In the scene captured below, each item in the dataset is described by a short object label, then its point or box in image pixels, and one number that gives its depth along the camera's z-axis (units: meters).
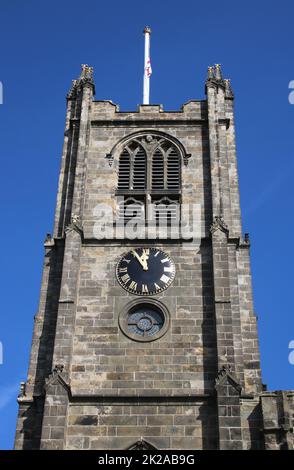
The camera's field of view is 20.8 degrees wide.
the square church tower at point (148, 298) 26.58
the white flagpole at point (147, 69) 41.41
